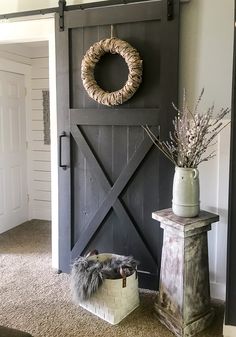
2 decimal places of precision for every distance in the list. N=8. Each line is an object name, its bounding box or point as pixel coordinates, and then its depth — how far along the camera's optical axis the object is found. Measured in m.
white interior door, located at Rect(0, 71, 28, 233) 4.53
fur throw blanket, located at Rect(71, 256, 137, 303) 2.61
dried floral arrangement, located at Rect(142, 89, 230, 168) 2.39
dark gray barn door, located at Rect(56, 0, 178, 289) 2.89
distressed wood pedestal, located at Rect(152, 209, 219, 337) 2.42
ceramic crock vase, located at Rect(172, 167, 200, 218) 2.47
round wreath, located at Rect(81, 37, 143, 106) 2.86
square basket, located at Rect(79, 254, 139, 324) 2.60
